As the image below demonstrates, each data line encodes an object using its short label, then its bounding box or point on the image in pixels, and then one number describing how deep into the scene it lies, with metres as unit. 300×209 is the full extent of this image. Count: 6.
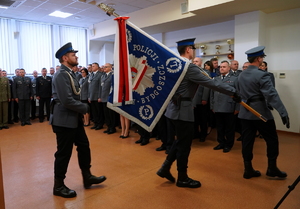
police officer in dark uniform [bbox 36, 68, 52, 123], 7.51
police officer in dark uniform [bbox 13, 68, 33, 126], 7.17
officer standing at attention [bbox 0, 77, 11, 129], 6.73
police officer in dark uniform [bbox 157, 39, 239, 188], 2.57
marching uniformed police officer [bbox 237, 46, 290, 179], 2.86
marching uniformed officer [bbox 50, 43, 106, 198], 2.52
